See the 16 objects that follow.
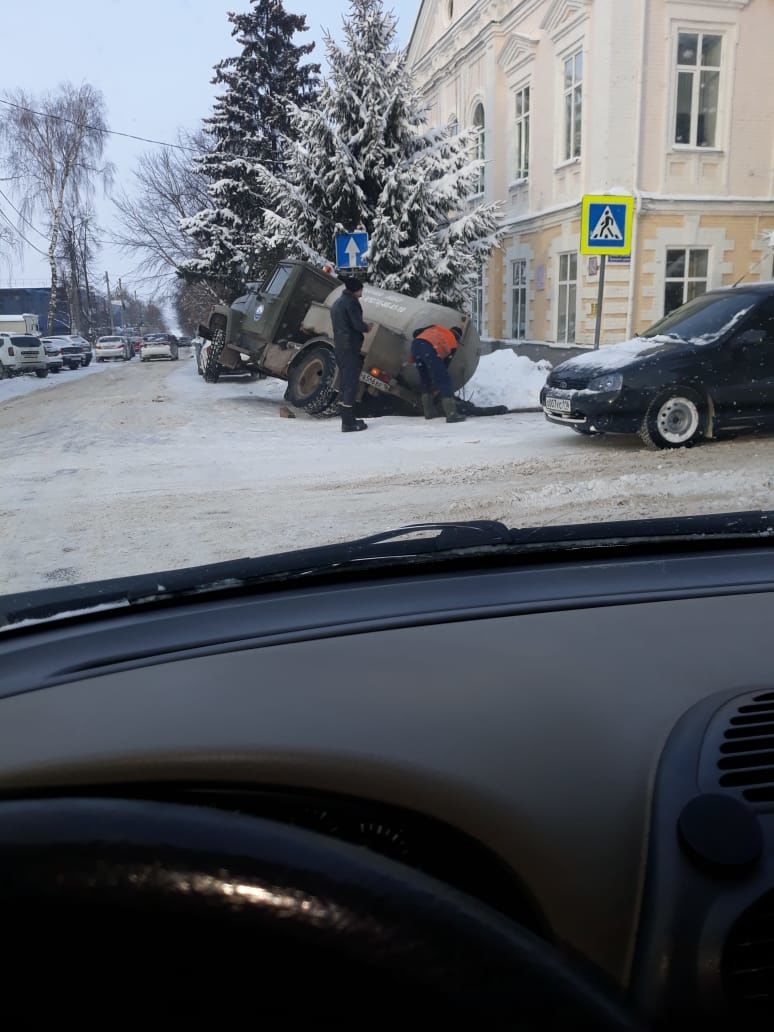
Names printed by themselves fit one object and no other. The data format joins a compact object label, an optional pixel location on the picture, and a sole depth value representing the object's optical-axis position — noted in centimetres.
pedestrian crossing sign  1202
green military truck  1174
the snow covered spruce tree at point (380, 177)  1661
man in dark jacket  1079
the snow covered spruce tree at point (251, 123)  1562
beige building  1719
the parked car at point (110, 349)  4753
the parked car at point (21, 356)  2952
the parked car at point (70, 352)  3703
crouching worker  1128
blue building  5017
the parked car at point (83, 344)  3907
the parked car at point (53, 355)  3431
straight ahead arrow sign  1324
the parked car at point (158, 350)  4106
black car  808
